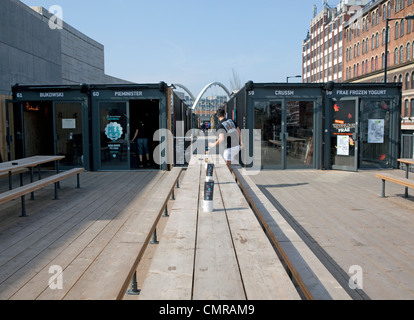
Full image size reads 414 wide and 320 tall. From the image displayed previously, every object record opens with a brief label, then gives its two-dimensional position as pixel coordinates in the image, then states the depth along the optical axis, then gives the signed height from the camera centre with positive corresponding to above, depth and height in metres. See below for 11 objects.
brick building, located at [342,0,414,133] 47.78 +12.09
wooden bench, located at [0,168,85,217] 6.01 -0.92
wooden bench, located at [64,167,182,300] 2.75 -1.04
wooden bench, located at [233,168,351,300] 2.66 -1.06
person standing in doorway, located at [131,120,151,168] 14.10 -0.34
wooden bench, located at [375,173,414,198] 7.16 -0.89
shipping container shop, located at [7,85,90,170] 13.06 +0.43
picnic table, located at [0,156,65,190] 7.62 -0.62
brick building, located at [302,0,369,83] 71.44 +18.15
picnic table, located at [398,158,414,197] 8.16 -0.59
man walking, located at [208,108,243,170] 8.60 +0.00
